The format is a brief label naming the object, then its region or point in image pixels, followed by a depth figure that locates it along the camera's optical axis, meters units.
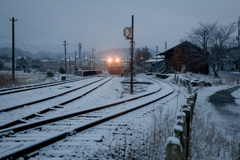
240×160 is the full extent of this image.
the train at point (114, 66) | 33.09
